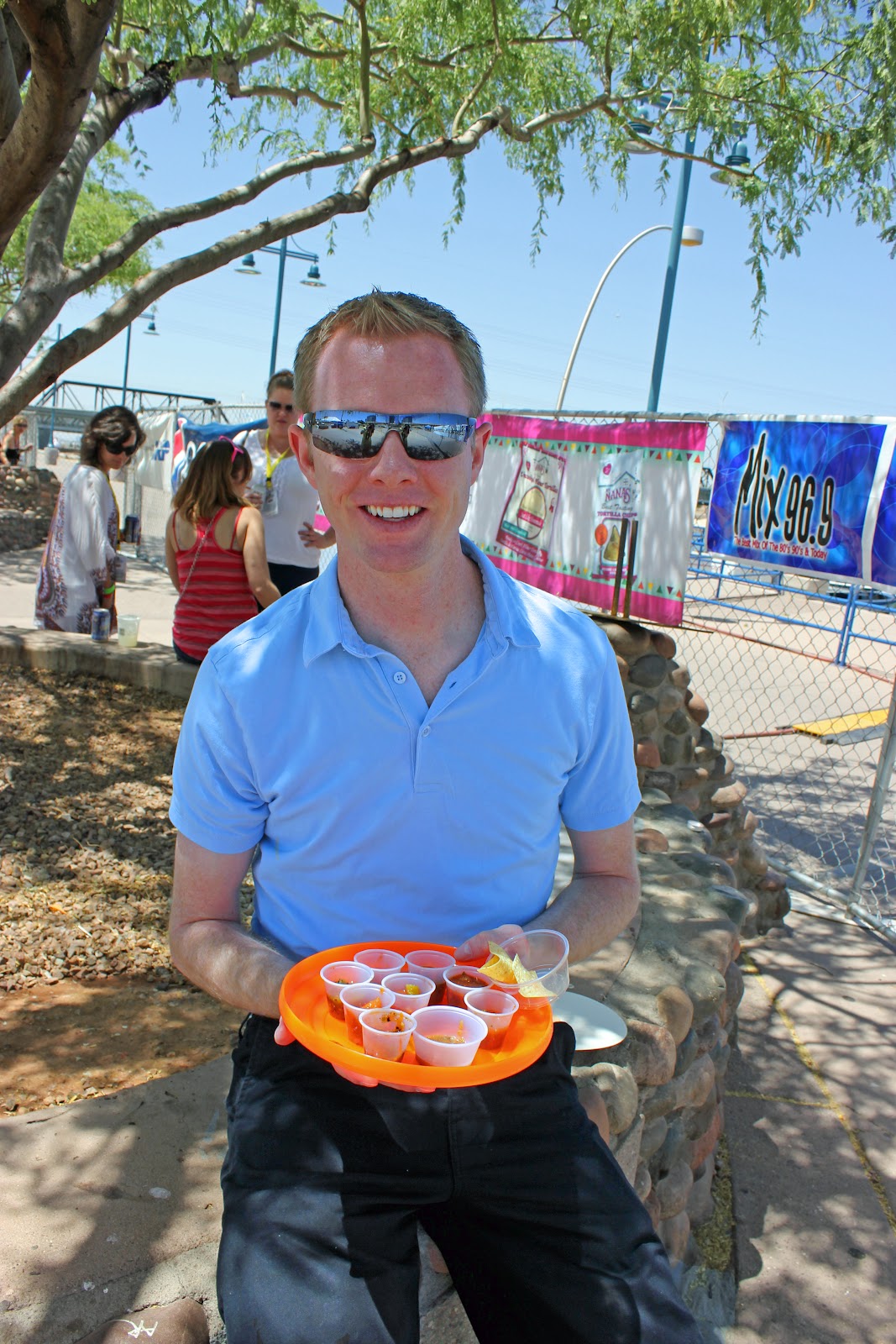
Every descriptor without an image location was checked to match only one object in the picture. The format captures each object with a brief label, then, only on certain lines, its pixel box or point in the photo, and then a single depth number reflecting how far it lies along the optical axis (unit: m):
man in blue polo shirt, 1.52
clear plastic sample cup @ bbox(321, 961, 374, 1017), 1.54
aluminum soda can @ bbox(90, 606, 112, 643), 7.01
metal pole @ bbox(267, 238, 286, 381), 20.98
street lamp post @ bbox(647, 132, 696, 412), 11.33
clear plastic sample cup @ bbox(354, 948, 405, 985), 1.62
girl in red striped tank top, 5.25
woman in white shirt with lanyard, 5.92
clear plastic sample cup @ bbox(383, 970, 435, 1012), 1.50
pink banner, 5.35
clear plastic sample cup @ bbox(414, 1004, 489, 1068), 1.43
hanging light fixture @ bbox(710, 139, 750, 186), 7.26
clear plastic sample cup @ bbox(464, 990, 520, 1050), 1.52
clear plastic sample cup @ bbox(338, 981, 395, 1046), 1.49
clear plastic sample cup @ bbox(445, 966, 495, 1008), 1.55
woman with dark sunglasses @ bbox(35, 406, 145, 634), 6.11
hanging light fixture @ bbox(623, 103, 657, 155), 7.71
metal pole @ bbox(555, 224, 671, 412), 17.12
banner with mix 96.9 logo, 4.39
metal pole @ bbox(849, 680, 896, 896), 5.05
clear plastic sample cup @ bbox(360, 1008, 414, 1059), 1.44
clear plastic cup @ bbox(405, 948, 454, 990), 1.60
